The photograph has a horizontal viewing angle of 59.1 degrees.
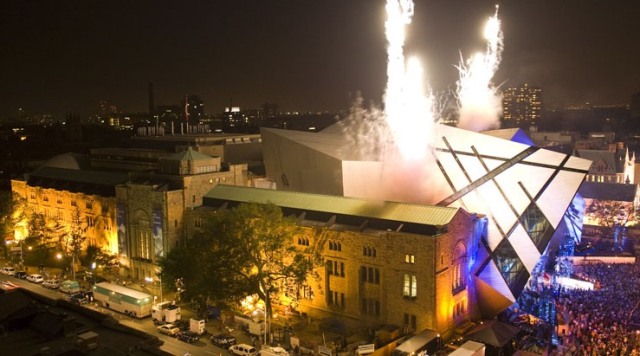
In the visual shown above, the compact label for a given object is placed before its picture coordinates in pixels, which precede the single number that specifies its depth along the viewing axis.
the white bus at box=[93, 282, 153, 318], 44.12
